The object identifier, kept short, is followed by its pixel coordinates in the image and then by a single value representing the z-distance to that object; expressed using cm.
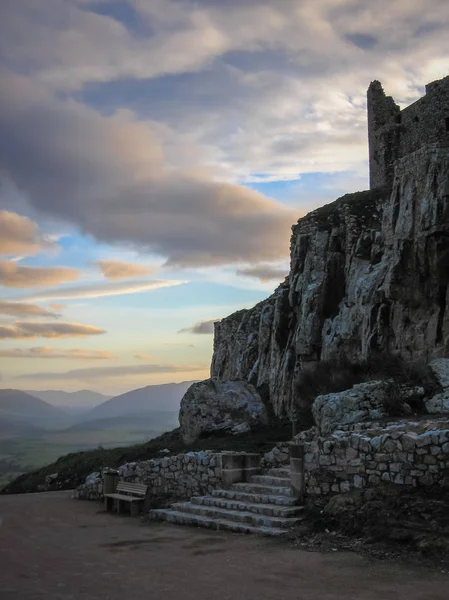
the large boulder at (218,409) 2173
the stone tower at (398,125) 3041
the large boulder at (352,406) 1573
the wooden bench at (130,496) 1476
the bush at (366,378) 1630
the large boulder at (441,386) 1540
